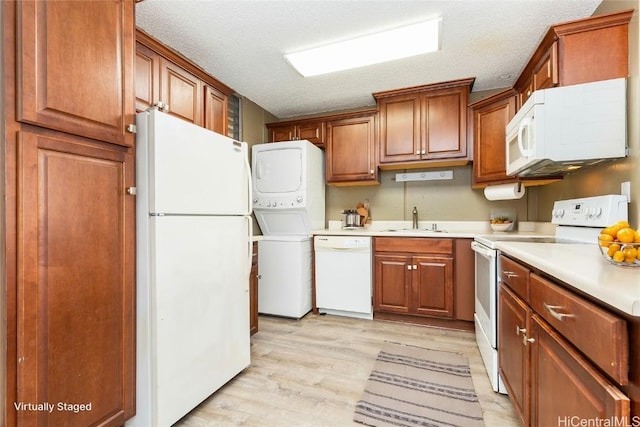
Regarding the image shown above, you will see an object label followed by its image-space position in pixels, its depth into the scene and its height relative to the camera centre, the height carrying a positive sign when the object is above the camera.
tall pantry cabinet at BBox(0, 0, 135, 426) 1.04 +0.00
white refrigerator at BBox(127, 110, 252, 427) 1.43 -0.28
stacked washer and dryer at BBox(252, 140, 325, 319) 3.14 -0.07
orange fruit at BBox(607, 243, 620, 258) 0.96 -0.12
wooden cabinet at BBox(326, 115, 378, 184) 3.38 +0.72
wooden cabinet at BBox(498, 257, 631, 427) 0.72 -0.48
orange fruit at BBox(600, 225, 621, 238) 1.00 -0.07
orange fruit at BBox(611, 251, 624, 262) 0.93 -0.14
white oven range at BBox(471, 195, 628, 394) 1.55 -0.18
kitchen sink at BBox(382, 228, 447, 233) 3.34 -0.20
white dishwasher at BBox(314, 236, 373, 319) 3.05 -0.66
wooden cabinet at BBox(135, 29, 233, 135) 1.95 +0.95
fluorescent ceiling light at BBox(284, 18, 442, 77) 2.10 +1.26
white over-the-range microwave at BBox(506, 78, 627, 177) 1.58 +0.48
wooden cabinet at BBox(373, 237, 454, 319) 2.80 -0.62
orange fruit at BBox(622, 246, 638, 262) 0.92 -0.13
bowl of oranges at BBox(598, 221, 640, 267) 0.92 -0.11
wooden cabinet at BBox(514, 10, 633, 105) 1.65 +0.93
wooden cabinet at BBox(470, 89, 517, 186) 2.66 +0.72
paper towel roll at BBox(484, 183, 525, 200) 2.65 +0.19
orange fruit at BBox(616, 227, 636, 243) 0.93 -0.07
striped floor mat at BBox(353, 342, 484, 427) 1.58 -1.09
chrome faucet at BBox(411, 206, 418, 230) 3.43 -0.08
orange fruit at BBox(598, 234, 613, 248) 1.00 -0.10
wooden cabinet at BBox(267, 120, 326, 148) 3.61 +1.01
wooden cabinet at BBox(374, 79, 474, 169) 3.00 +0.92
